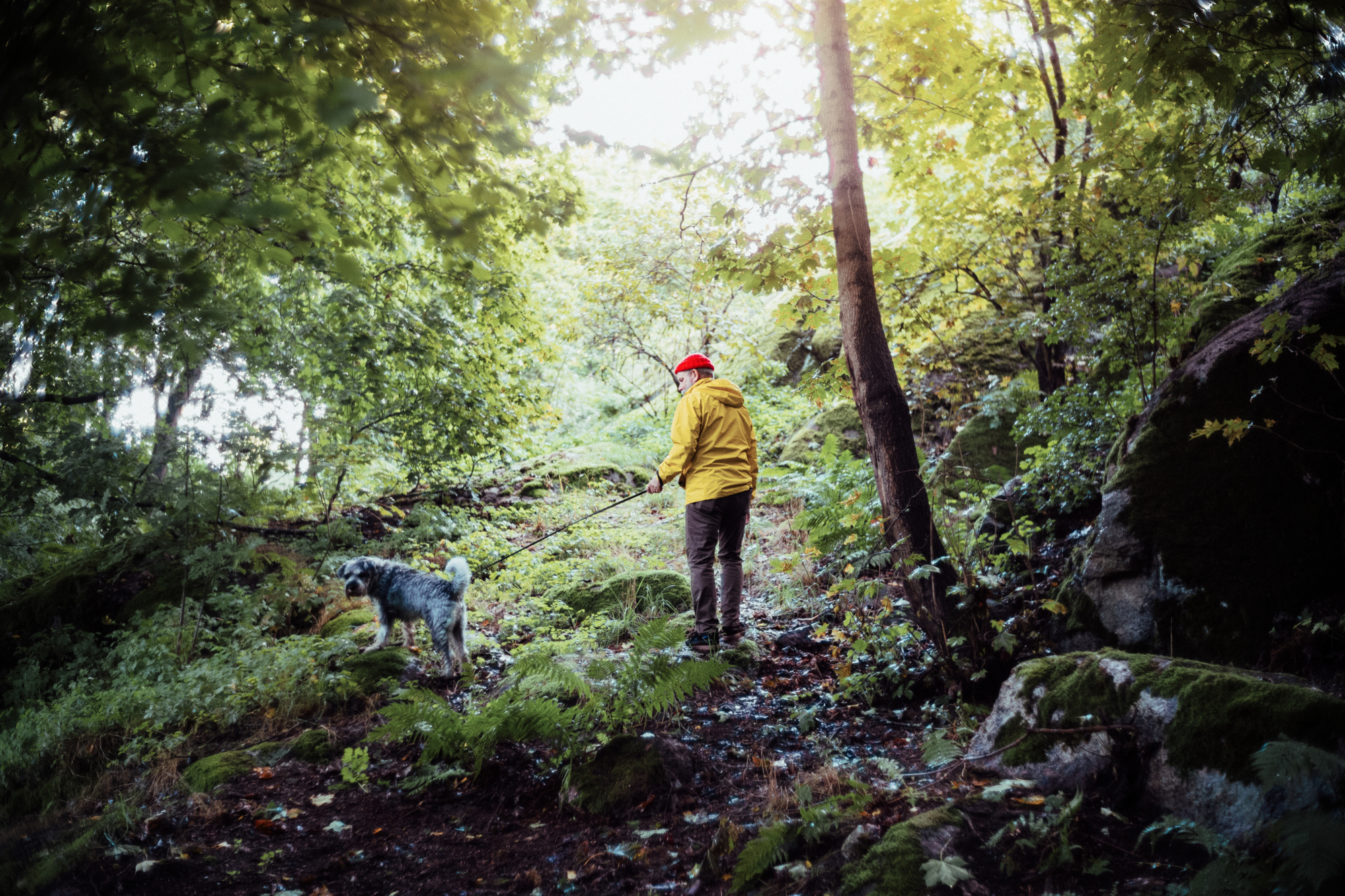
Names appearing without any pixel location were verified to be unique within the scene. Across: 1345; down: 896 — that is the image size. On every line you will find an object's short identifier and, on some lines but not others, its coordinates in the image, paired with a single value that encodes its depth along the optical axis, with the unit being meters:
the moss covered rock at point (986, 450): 7.47
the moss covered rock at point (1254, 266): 5.47
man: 5.78
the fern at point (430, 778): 3.85
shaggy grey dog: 5.73
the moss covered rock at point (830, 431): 10.93
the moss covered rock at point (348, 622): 6.82
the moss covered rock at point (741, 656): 5.34
